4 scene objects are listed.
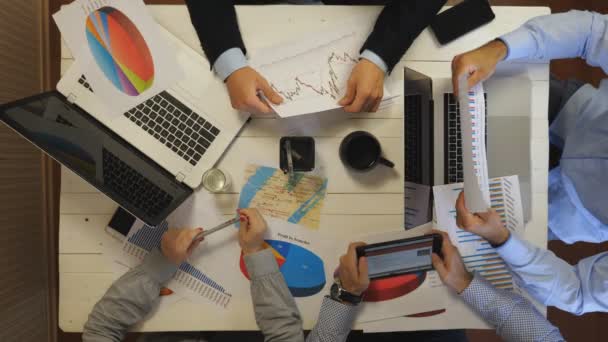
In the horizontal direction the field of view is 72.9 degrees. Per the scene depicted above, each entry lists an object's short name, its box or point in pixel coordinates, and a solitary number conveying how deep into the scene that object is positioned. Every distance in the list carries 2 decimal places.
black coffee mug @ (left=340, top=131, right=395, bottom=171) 0.98
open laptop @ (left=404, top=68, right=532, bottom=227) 1.04
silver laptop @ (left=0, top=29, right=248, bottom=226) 0.97
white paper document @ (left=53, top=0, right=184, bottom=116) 1.00
